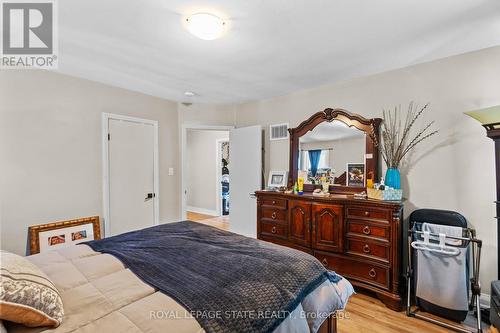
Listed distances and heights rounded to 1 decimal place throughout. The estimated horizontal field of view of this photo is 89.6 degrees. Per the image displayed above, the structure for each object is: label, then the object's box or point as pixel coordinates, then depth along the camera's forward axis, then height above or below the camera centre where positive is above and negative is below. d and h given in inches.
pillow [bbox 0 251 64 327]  33.8 -18.7
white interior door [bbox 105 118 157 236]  132.2 -4.9
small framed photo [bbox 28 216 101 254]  104.5 -29.6
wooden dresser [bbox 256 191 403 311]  95.9 -30.3
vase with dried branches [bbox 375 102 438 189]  104.5 +11.8
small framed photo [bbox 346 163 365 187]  120.1 -4.9
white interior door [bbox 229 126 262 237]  160.5 -6.3
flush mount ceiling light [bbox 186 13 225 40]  70.4 +40.4
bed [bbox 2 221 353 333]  37.5 -23.0
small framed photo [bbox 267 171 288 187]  149.8 -8.1
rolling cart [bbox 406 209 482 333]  83.0 -35.2
